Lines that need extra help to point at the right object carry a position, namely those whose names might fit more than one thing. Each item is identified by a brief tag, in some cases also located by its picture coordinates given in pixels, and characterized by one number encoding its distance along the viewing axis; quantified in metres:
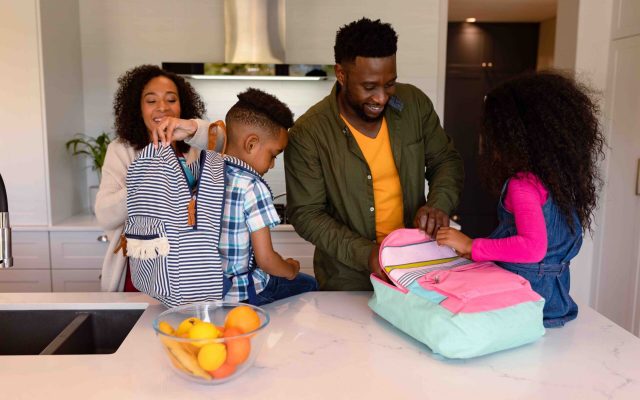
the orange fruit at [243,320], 0.99
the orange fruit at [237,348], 0.95
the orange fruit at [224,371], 0.95
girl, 1.18
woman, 1.66
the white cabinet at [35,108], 2.73
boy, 1.22
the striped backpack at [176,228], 1.13
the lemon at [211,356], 0.93
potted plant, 3.10
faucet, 1.09
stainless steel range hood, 2.88
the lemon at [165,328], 0.98
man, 1.51
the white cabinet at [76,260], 2.88
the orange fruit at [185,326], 0.99
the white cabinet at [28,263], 2.86
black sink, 1.39
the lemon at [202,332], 0.93
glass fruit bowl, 0.93
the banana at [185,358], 0.94
